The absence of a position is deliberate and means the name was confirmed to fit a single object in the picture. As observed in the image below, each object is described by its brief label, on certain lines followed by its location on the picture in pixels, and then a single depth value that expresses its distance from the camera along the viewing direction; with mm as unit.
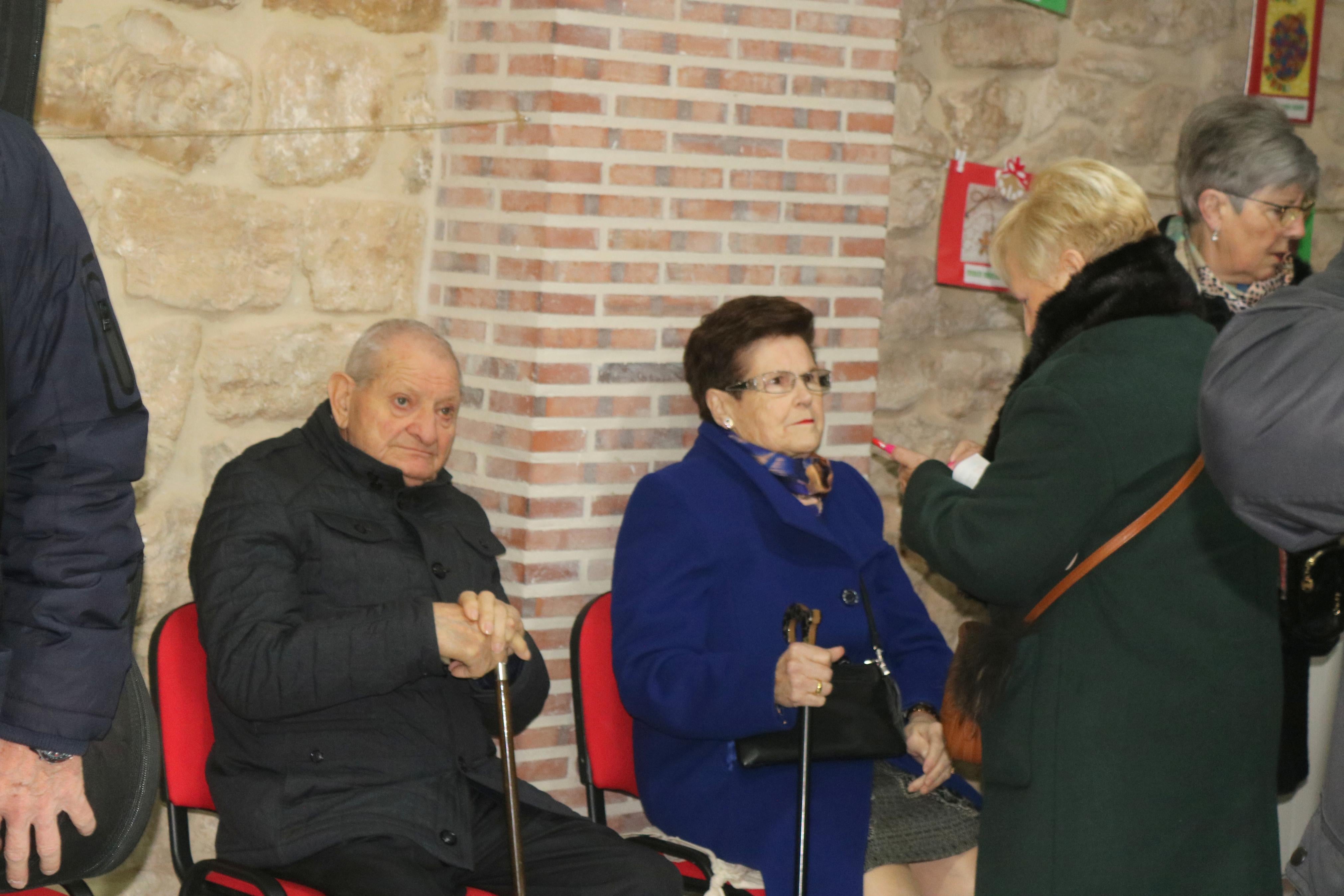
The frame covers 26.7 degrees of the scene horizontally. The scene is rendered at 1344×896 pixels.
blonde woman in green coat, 4555
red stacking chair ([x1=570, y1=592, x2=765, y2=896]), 5699
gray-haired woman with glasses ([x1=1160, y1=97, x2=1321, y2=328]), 6431
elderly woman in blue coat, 5337
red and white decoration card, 7711
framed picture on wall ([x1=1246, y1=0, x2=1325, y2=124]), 8778
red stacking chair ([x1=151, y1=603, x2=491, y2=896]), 4940
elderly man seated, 4751
